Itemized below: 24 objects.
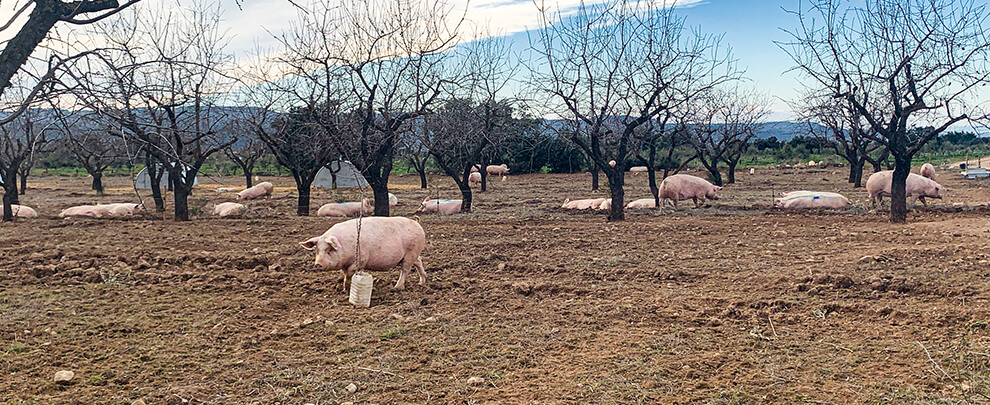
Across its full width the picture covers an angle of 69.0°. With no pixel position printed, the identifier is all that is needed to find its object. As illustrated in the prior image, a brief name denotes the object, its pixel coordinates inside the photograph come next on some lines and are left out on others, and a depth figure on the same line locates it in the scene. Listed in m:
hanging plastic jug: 6.82
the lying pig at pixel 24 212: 17.08
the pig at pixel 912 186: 17.05
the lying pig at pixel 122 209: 17.37
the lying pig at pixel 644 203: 19.03
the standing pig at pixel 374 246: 7.20
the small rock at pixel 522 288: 7.43
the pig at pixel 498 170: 40.44
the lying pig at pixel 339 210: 18.02
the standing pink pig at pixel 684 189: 18.17
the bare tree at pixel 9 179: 16.08
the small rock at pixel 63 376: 4.68
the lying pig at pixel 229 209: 17.66
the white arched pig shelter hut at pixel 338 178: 30.62
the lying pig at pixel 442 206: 18.45
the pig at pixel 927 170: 20.80
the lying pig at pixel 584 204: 18.59
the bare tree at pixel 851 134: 16.08
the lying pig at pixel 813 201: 17.03
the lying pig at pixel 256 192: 23.70
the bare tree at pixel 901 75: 12.58
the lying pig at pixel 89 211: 17.14
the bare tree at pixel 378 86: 14.18
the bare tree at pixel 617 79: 15.11
